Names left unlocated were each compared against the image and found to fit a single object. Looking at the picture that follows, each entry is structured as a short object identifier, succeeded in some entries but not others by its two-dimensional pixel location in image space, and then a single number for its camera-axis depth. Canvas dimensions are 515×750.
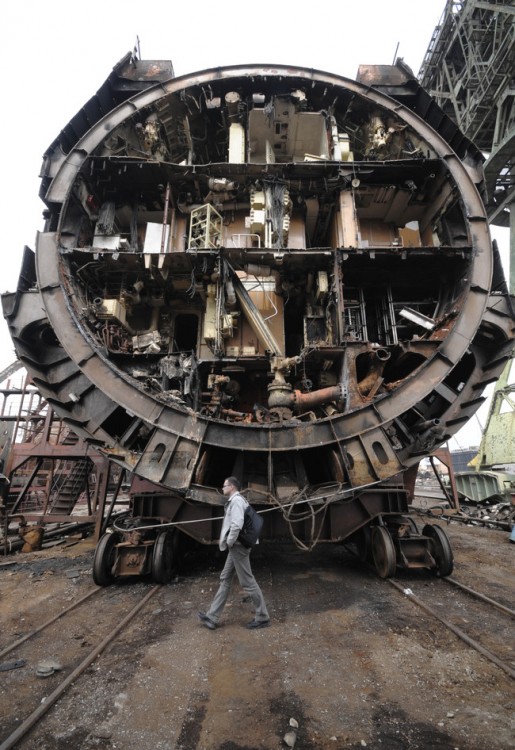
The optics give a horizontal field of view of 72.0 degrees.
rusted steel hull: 5.52
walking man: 3.68
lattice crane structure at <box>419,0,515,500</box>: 15.21
